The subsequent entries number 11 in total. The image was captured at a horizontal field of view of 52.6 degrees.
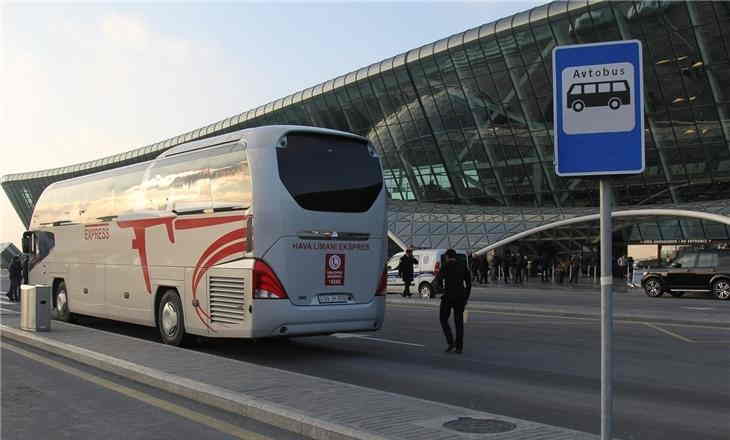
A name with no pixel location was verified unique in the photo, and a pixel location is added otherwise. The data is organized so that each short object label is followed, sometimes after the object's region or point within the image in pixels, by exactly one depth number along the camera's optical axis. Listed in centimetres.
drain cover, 612
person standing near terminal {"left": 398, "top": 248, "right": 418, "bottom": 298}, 2767
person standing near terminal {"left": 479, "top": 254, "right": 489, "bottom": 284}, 4109
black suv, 2800
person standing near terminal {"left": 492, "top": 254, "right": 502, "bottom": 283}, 4378
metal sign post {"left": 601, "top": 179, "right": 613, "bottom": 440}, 462
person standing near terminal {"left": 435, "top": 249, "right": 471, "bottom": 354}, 1255
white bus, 1100
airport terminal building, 3944
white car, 2910
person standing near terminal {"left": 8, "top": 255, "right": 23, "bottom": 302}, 2755
